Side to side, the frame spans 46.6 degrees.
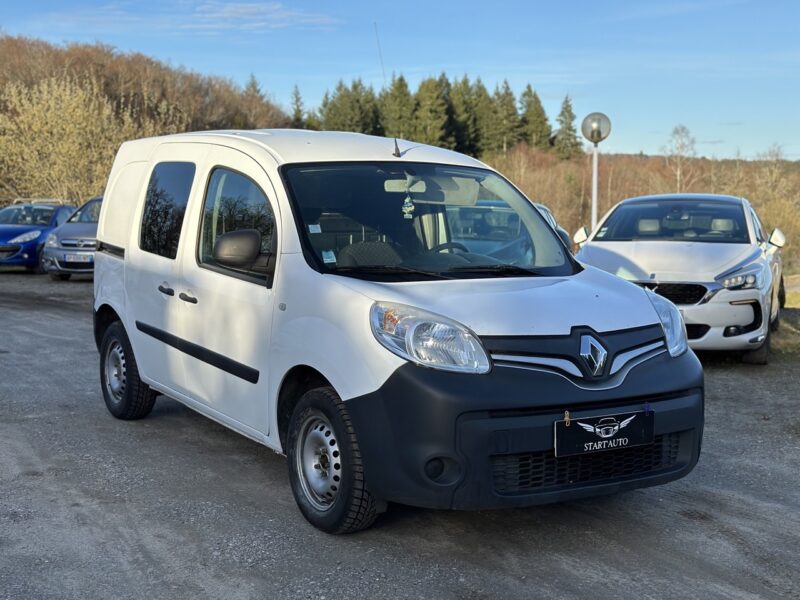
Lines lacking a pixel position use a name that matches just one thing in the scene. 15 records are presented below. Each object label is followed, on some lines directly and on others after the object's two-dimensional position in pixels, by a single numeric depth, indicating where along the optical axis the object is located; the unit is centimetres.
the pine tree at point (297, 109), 12262
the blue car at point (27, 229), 1897
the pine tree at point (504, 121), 10469
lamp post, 1480
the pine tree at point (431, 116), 9919
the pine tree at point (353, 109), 10712
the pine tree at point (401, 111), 9952
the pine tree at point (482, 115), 10544
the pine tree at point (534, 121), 10820
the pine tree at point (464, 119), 10494
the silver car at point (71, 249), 1706
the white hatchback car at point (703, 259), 817
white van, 376
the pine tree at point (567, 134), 10800
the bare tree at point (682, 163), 4129
